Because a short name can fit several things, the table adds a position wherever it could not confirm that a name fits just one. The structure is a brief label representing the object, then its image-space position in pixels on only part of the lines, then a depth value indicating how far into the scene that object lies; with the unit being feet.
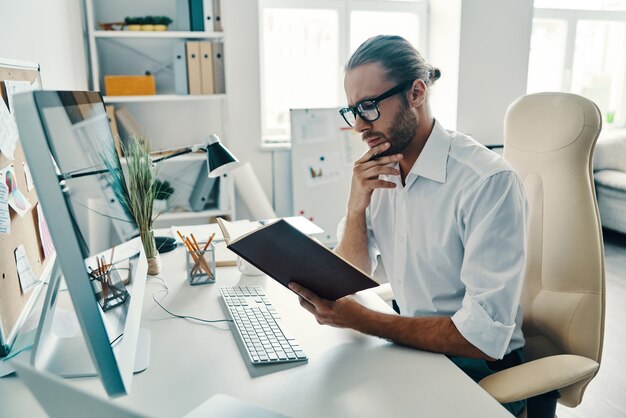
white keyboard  3.32
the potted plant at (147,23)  10.10
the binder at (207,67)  10.16
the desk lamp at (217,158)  4.91
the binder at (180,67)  10.15
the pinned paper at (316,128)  11.82
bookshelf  10.13
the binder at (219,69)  10.27
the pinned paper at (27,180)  3.99
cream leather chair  4.00
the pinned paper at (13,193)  3.55
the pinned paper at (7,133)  3.51
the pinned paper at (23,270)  3.64
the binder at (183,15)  10.14
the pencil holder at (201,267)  4.73
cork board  3.34
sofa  13.50
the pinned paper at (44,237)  4.20
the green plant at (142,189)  4.64
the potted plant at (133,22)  10.07
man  3.55
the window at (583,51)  14.75
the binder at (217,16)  10.12
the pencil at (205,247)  4.73
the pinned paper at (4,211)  3.39
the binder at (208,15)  10.07
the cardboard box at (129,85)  9.99
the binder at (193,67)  10.08
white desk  2.82
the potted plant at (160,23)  10.15
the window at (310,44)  12.44
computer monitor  1.95
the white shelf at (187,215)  10.61
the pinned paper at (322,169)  12.00
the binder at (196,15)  10.16
